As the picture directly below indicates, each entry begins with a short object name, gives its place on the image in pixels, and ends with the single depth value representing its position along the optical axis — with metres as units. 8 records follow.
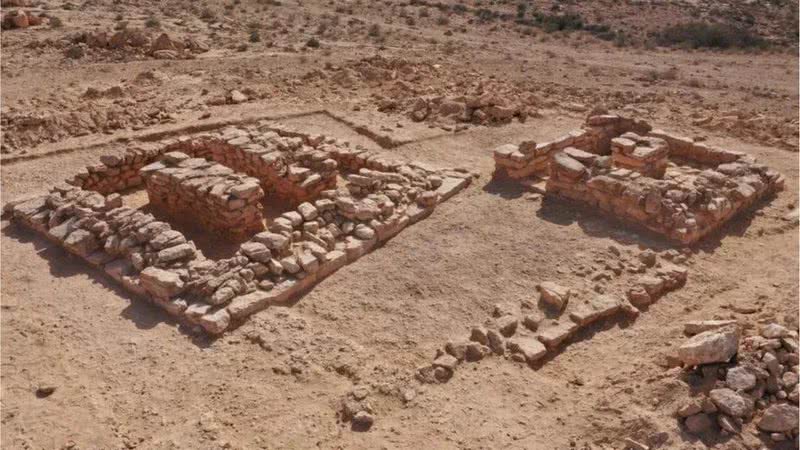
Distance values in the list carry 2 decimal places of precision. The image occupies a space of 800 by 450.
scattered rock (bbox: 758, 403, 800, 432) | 5.58
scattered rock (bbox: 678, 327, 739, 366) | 6.31
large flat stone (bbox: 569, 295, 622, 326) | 8.05
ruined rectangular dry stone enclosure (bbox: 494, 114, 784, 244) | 10.07
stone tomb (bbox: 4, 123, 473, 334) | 8.37
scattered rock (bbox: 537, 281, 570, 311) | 8.35
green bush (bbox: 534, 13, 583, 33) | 29.13
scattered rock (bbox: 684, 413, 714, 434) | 5.89
